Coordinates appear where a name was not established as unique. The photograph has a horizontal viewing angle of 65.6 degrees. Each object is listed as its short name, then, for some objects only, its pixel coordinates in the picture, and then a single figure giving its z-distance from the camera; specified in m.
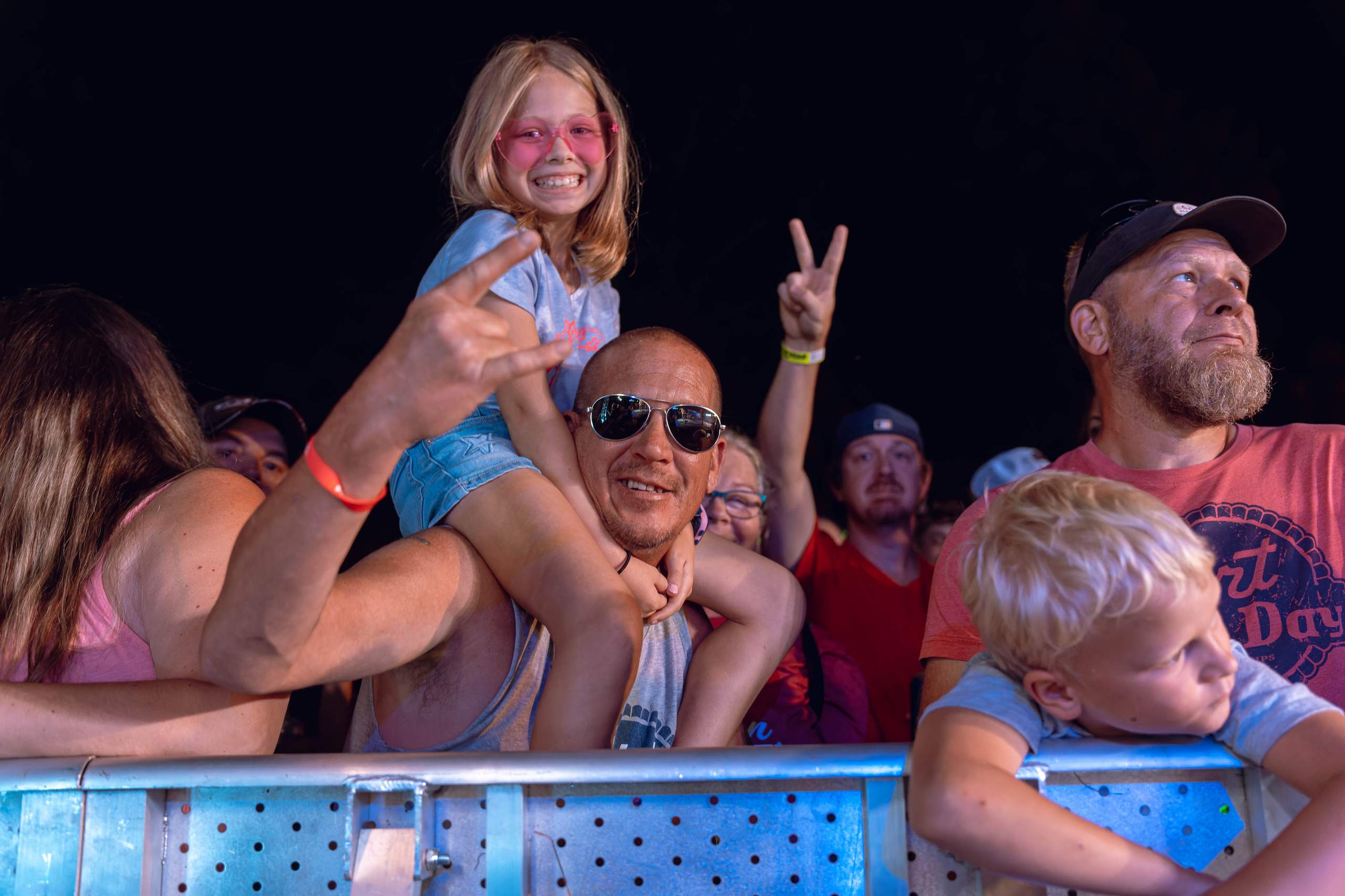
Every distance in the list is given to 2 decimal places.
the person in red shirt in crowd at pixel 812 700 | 2.96
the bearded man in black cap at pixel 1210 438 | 2.09
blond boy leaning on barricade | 1.20
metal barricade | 1.30
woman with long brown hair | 1.55
